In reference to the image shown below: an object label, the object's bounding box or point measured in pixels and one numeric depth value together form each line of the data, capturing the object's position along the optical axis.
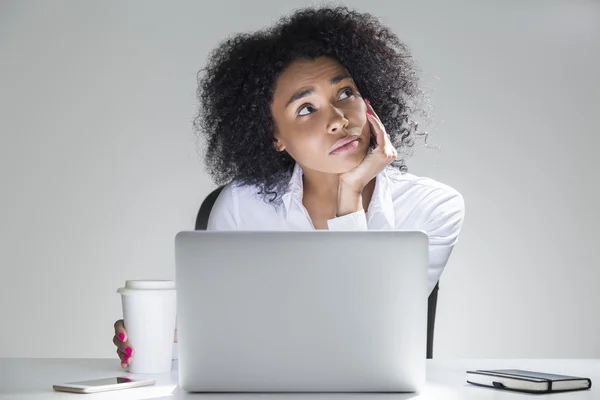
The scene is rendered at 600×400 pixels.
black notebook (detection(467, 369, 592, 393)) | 1.10
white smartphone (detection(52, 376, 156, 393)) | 1.12
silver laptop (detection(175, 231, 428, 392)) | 1.05
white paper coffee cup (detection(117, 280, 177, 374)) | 1.35
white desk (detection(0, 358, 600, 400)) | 1.07
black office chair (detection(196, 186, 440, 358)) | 1.94
